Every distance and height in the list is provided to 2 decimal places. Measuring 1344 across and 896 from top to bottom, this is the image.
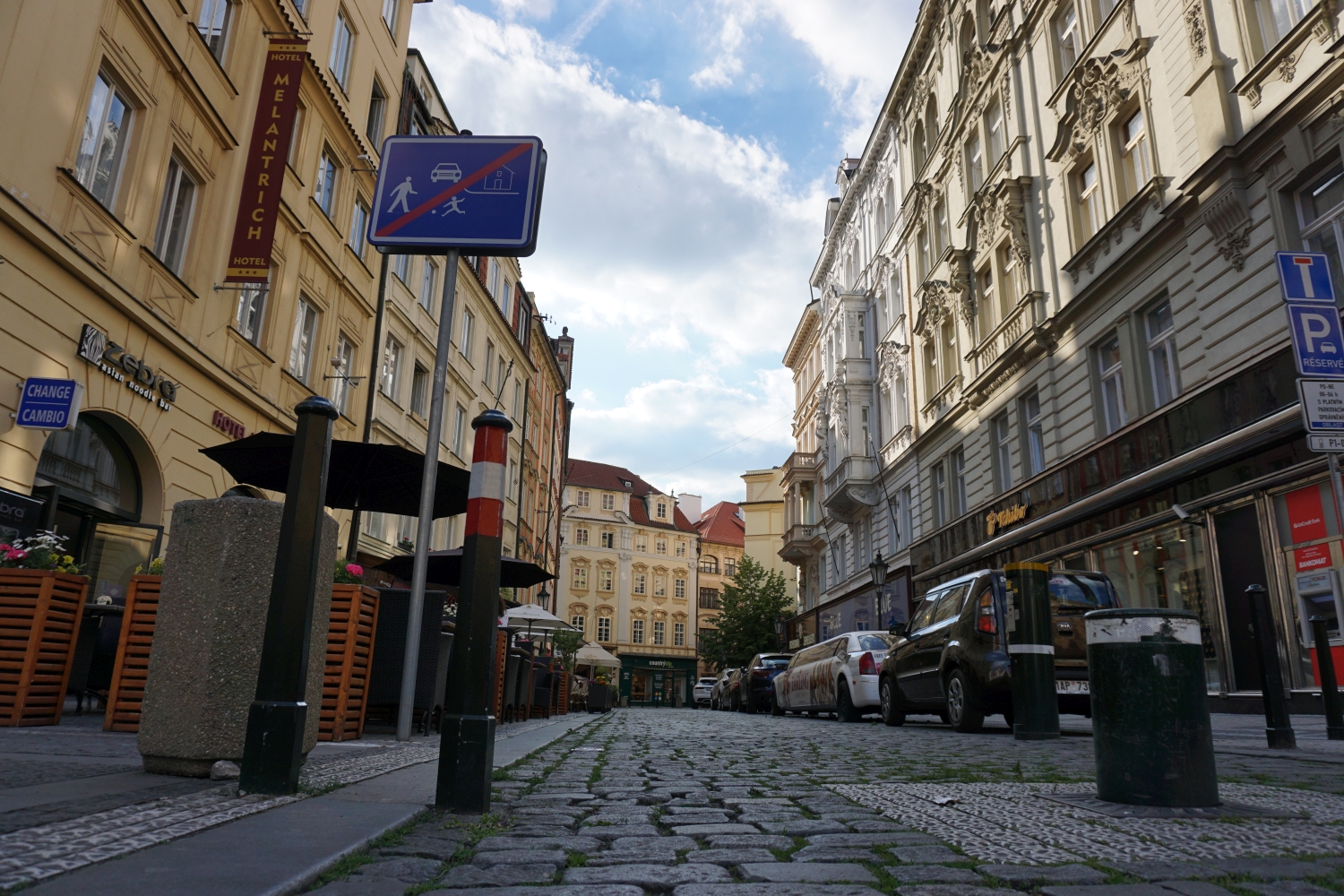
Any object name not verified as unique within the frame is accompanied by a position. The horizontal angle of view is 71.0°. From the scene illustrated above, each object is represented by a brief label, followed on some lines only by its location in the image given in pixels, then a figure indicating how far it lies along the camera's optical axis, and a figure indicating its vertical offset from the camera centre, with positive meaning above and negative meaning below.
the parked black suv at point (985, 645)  10.57 +0.74
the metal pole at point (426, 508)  6.24 +1.25
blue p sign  6.24 +2.45
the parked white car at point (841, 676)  15.76 +0.53
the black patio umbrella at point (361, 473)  9.34 +2.27
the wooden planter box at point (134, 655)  6.39 +0.22
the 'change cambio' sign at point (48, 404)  10.03 +2.91
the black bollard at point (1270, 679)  7.51 +0.31
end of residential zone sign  5.79 +3.05
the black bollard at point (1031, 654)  8.53 +0.52
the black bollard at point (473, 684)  3.79 +0.05
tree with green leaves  54.62 +4.63
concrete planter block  4.15 +0.23
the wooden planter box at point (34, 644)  6.95 +0.30
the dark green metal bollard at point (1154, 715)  3.99 +0.00
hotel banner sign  14.61 +8.27
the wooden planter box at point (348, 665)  7.01 +0.22
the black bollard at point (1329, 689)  8.05 +0.25
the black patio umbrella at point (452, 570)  11.51 +1.57
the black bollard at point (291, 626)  3.74 +0.26
